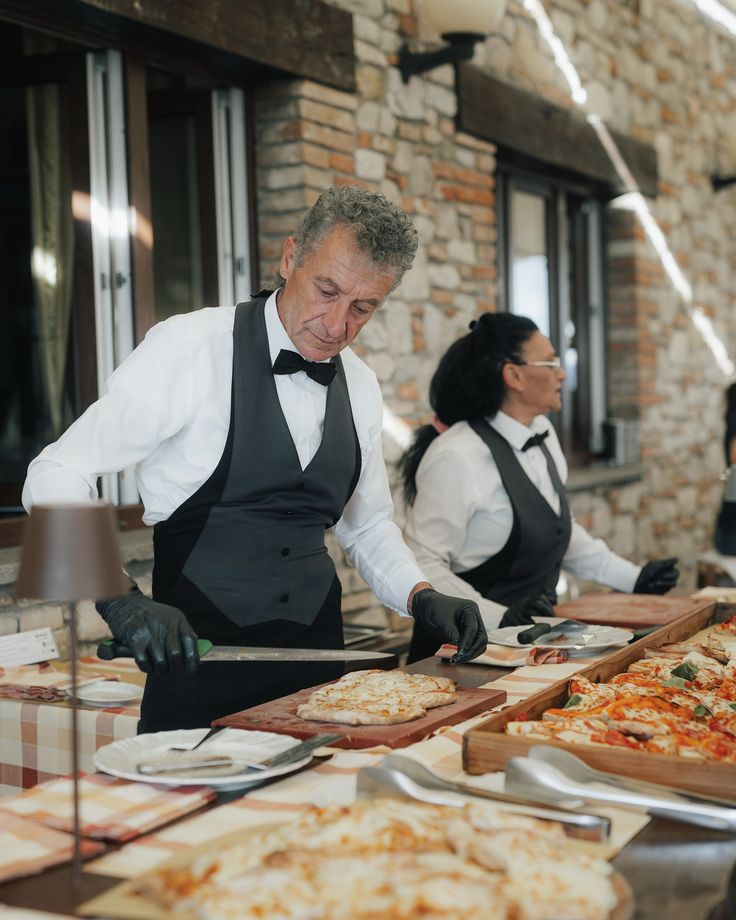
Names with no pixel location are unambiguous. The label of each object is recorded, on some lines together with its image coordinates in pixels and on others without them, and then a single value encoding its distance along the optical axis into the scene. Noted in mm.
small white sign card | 2885
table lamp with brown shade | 1163
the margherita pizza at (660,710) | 1570
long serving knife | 1823
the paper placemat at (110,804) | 1319
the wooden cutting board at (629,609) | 2725
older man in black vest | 2156
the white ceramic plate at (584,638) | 2377
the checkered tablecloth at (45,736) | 2412
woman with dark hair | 3146
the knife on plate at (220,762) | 1470
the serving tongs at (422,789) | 1316
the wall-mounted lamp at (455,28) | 4574
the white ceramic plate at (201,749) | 1439
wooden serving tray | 1397
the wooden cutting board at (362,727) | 1683
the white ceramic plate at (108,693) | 2518
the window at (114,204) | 3680
